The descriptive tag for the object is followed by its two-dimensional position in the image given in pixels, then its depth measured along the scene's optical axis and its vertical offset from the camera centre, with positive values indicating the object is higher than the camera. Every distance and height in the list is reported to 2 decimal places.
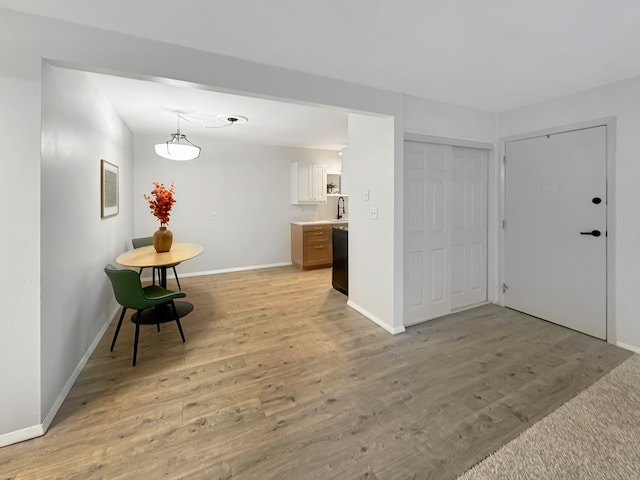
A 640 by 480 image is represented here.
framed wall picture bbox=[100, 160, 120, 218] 2.93 +0.51
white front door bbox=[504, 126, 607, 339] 2.79 +0.11
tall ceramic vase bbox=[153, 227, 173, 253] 3.32 -0.04
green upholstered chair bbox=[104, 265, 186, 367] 2.39 -0.48
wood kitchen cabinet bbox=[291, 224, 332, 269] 5.60 -0.16
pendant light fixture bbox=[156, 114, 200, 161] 3.45 +1.03
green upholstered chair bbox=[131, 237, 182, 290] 4.03 -0.07
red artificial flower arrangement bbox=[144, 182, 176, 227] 3.30 +0.37
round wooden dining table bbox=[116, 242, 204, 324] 2.90 -0.24
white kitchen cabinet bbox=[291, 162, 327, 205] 5.91 +1.13
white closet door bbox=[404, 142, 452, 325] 3.07 +0.09
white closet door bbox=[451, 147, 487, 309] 3.40 +0.15
